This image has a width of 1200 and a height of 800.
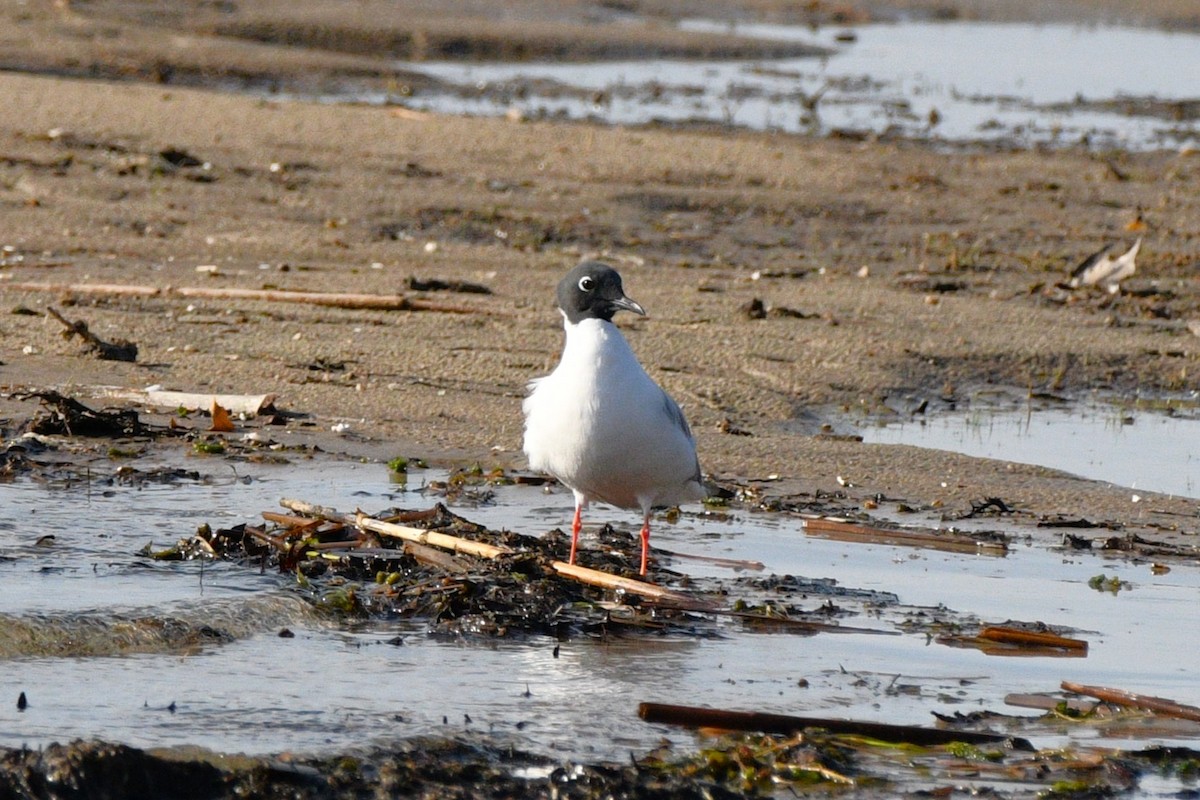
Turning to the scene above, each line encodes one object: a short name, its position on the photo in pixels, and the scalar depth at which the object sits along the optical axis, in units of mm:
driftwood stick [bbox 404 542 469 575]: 12891
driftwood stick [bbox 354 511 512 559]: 13062
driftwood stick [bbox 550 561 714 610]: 12492
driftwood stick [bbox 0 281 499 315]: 21594
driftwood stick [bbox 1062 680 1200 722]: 10703
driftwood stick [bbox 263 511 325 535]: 13461
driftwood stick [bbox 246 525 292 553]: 13179
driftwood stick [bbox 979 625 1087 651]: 12180
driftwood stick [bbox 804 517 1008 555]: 14773
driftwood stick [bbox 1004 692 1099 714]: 10984
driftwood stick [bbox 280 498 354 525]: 13745
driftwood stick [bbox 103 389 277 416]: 17469
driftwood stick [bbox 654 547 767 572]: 13711
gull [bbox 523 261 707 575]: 13109
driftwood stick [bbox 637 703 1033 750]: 10227
